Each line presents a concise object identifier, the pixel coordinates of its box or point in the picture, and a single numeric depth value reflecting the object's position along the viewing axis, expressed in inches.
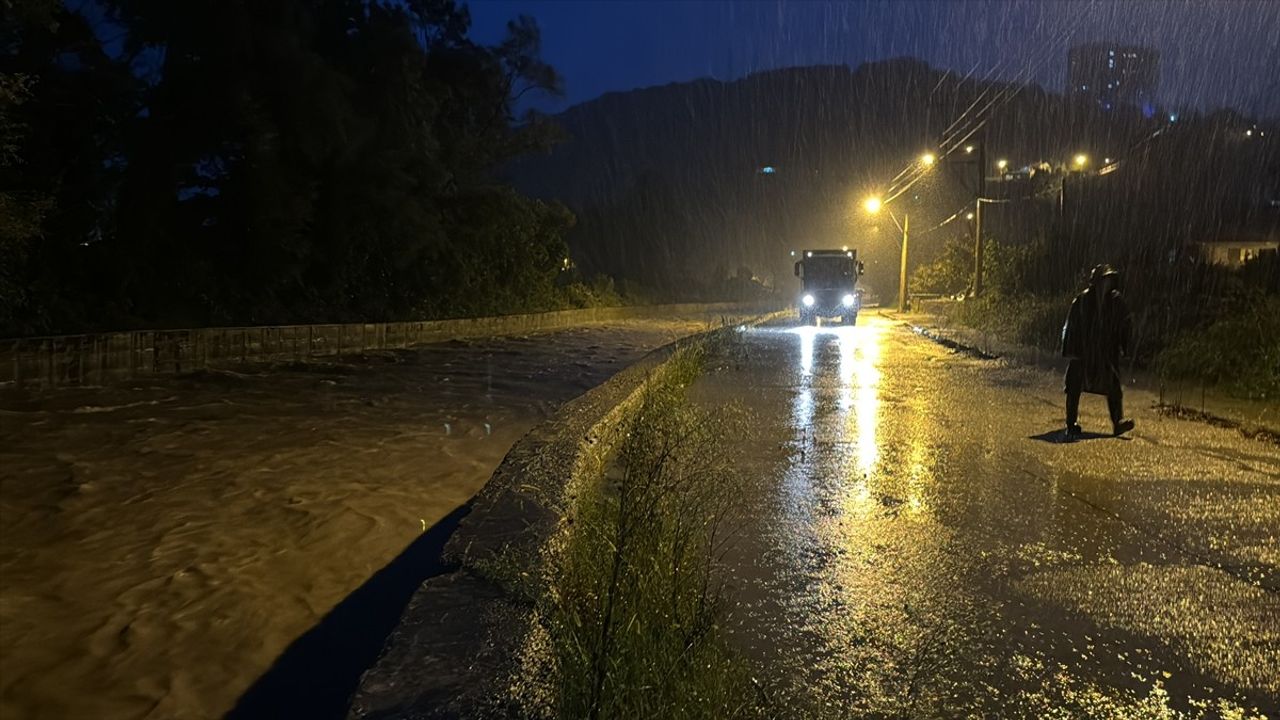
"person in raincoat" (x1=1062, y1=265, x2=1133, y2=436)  417.4
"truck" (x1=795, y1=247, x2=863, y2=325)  1651.1
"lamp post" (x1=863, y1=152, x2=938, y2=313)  1976.9
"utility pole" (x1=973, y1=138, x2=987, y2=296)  1408.7
